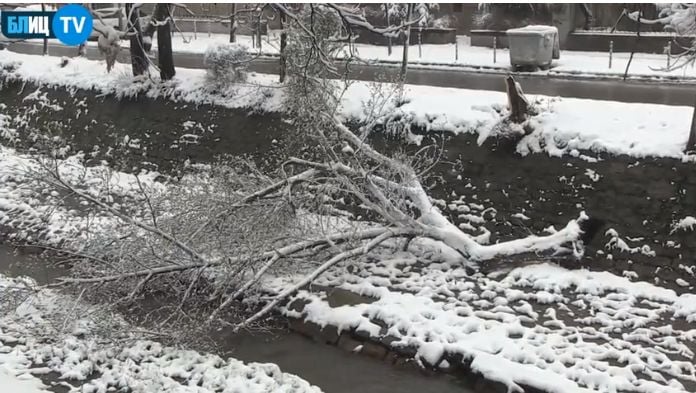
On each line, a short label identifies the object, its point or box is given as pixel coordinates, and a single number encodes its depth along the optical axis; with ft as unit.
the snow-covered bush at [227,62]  48.14
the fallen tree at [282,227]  28.71
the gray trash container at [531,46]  59.57
